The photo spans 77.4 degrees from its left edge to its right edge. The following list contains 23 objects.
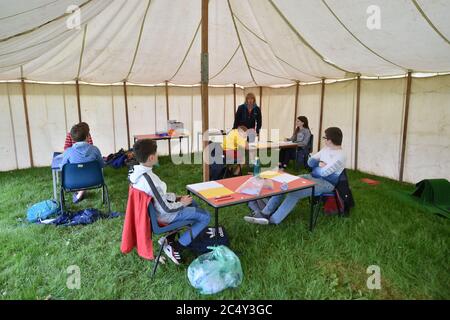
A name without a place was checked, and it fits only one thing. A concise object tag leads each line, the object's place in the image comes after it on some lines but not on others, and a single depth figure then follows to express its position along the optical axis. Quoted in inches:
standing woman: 226.1
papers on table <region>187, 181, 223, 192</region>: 103.1
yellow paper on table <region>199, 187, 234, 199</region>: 95.3
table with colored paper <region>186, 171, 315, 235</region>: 91.0
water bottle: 109.3
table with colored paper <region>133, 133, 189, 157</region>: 250.9
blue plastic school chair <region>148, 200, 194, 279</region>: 85.3
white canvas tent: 112.7
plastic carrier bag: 82.0
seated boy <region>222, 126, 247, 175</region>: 180.1
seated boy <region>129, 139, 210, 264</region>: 85.0
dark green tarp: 148.9
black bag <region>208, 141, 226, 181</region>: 174.7
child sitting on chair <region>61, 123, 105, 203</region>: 129.9
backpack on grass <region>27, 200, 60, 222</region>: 132.3
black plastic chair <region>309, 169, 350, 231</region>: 123.8
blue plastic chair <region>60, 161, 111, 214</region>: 124.8
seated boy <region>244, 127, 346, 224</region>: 122.7
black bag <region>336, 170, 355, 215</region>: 127.2
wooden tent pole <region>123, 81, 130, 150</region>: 269.2
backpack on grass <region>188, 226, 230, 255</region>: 95.3
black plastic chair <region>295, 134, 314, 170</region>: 227.8
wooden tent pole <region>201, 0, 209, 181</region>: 126.3
